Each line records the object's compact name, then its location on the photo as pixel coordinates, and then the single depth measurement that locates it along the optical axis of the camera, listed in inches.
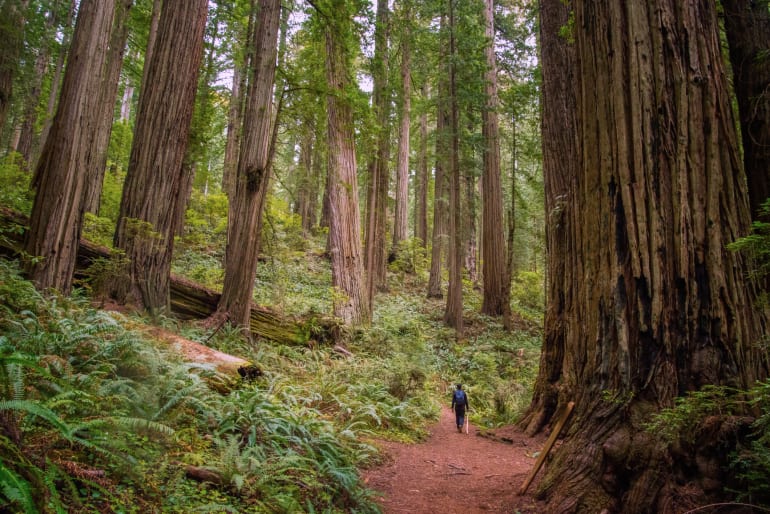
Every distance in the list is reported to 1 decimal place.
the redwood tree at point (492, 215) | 643.5
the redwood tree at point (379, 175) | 497.4
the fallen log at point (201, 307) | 238.1
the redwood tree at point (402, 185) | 873.5
